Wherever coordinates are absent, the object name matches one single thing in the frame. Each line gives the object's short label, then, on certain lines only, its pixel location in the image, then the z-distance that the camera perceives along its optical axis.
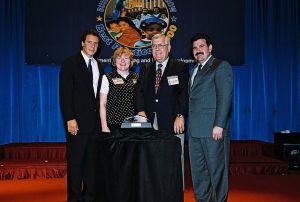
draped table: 2.83
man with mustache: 3.53
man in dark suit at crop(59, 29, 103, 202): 3.92
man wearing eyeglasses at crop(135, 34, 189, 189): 3.60
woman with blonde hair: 3.79
